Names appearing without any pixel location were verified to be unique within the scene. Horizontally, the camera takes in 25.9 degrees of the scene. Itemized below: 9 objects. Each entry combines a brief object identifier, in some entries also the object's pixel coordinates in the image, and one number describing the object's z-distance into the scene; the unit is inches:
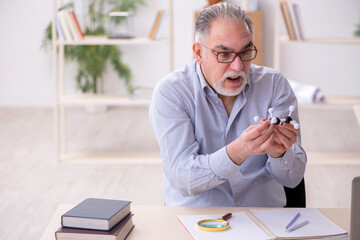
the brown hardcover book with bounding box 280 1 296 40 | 147.8
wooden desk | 68.0
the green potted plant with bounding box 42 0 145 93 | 196.7
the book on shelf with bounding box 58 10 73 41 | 143.9
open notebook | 67.5
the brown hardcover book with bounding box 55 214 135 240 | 64.8
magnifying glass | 68.2
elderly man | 77.8
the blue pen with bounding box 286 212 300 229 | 69.0
